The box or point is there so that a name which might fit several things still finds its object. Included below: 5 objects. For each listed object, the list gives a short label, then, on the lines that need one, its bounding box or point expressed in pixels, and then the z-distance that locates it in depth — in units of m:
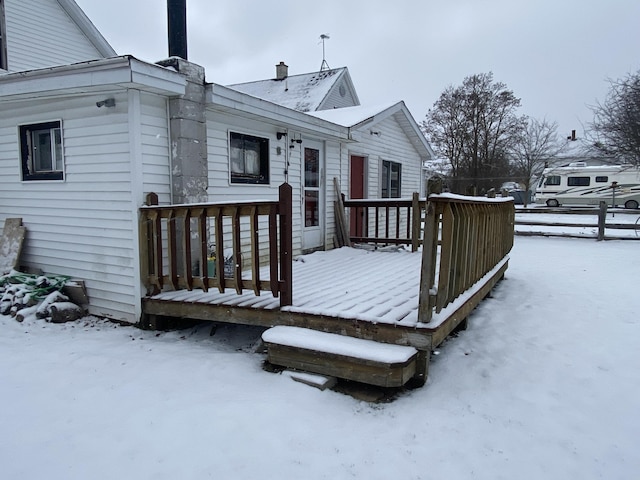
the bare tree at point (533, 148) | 25.70
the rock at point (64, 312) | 4.48
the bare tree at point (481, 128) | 25.16
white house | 4.24
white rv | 22.27
